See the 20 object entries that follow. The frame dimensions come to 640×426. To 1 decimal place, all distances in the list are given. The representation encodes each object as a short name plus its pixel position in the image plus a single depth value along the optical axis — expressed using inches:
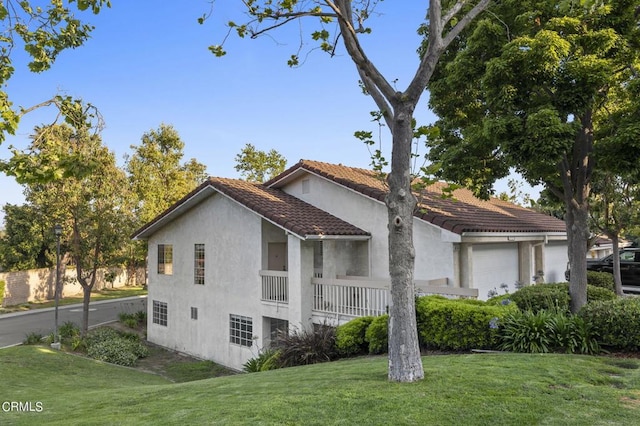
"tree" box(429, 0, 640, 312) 384.2
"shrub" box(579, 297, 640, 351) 305.3
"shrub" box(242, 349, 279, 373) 436.8
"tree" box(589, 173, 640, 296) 751.1
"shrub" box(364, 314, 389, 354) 394.3
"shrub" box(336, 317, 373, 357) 411.2
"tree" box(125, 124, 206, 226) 1103.0
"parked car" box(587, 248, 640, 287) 835.7
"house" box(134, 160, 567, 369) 533.6
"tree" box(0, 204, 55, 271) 1210.0
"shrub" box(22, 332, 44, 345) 717.3
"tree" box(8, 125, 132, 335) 776.3
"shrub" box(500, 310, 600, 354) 318.3
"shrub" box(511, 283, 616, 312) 435.5
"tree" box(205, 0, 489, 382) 239.6
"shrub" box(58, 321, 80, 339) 763.4
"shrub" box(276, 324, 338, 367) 414.9
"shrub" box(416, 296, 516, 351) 347.9
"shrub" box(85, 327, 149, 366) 644.7
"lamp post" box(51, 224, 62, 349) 697.3
